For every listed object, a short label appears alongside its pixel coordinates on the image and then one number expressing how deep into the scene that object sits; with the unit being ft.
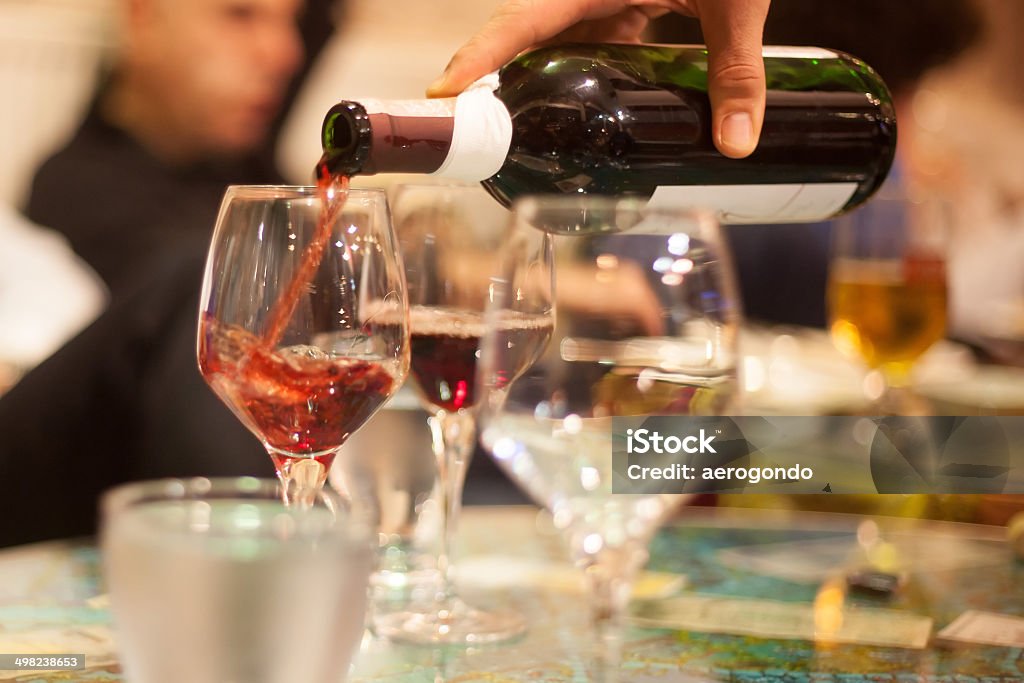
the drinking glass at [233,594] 2.58
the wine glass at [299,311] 3.24
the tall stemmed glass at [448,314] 3.57
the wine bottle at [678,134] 3.65
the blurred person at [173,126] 11.34
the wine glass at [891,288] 4.74
